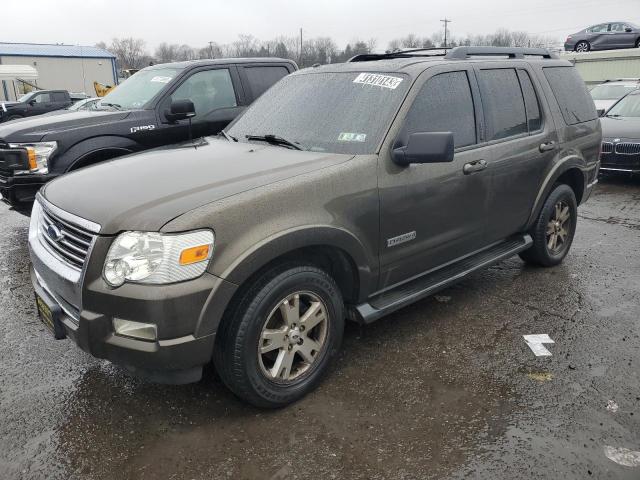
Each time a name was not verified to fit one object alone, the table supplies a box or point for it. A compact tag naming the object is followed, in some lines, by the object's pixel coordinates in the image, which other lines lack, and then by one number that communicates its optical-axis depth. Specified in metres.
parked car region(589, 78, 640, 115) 13.13
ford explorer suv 2.54
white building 58.88
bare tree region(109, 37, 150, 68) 97.50
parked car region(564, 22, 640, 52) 24.36
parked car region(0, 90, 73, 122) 25.20
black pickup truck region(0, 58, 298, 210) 5.49
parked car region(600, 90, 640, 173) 8.82
